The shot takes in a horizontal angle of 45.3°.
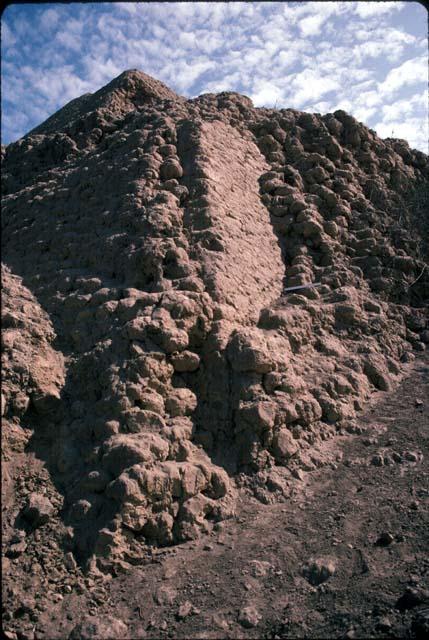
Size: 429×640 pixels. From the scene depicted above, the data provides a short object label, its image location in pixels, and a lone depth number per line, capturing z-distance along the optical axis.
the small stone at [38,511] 3.40
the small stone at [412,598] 2.97
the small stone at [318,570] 3.29
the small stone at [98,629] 2.94
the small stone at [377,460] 4.34
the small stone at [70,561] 3.24
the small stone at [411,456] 4.36
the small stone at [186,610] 3.08
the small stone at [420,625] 2.76
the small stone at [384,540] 3.51
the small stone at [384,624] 2.84
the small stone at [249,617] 3.02
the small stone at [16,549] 3.25
